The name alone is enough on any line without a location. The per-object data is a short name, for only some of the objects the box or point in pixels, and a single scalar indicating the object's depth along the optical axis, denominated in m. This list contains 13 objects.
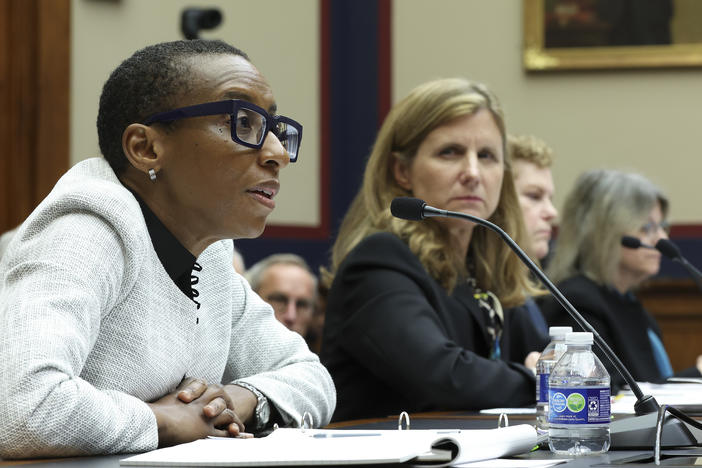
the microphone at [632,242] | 7.31
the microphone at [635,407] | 3.02
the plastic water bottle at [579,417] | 2.88
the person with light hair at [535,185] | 8.62
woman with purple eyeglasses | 2.93
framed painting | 11.37
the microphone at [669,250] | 6.44
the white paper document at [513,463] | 2.58
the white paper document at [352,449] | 2.40
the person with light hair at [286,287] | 9.91
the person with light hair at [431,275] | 4.96
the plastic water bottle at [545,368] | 3.66
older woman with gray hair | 7.99
